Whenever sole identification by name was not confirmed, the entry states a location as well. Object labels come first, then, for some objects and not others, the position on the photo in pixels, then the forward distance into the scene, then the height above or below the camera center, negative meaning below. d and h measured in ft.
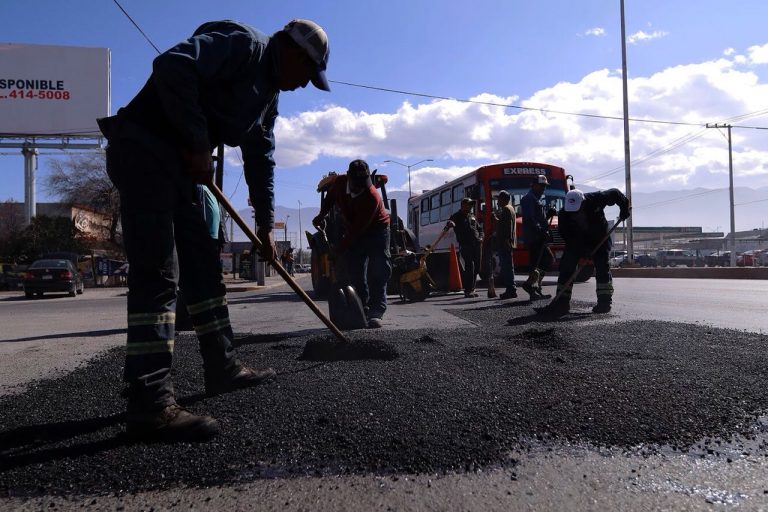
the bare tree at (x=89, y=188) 115.75 +15.98
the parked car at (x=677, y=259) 174.58 +0.10
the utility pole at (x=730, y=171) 149.18 +23.47
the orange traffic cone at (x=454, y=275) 37.27 -0.82
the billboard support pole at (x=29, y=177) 112.37 +17.82
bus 50.65 +6.72
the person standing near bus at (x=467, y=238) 36.55 +1.51
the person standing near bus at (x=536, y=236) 30.27 +1.30
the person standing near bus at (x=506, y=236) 32.35 +1.42
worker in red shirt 20.29 +0.87
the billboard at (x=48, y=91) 108.99 +33.42
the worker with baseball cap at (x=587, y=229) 23.86 +1.33
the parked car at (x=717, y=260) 164.19 -0.37
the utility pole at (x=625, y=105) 93.91 +25.20
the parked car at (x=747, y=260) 134.66 -0.38
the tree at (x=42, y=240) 105.50 +5.09
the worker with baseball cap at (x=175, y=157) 7.67 +1.53
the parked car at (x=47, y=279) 62.03 -1.21
